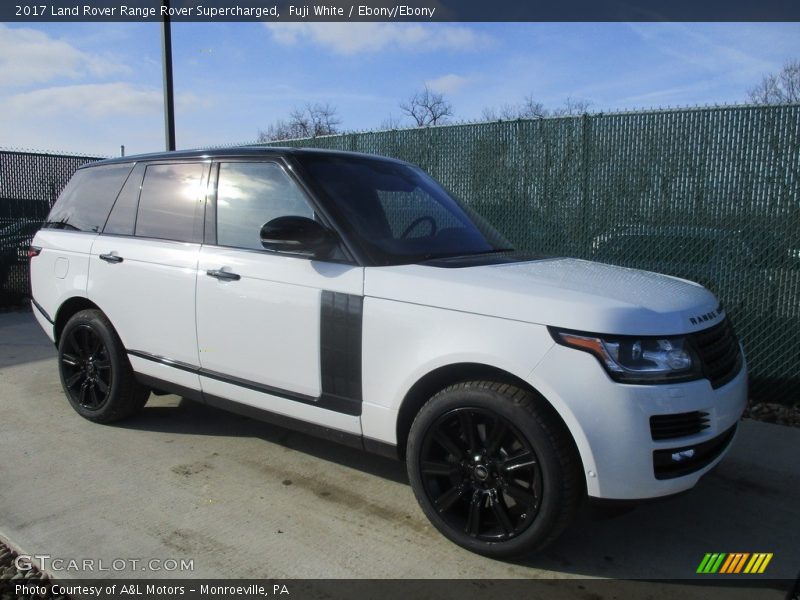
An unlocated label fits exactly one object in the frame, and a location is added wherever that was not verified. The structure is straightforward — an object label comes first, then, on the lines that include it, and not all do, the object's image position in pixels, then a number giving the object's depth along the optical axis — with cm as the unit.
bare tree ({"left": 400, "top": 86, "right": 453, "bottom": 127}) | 4341
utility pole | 866
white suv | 259
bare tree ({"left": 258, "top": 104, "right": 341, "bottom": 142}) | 4230
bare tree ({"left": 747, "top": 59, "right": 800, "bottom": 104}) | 2859
